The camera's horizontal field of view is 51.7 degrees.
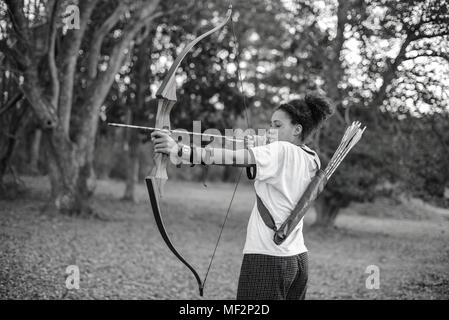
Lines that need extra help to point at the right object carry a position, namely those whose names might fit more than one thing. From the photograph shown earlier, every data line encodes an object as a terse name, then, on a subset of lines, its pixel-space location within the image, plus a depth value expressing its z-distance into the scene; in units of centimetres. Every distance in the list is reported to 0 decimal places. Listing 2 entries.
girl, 225
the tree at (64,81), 836
